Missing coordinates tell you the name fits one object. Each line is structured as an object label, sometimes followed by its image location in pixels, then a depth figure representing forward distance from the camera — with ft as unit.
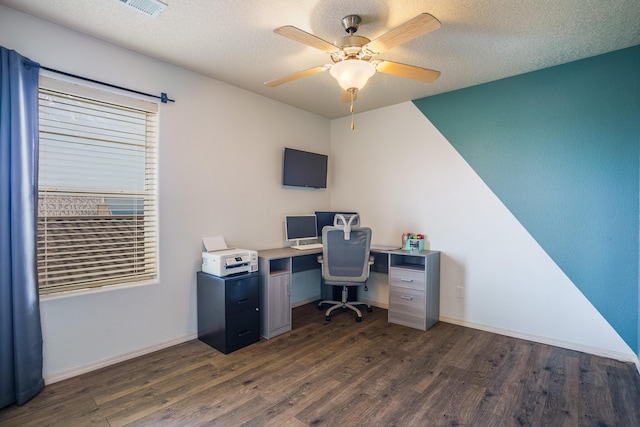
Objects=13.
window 7.70
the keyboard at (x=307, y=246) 12.84
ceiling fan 6.19
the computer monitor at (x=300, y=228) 12.94
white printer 9.49
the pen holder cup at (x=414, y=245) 12.16
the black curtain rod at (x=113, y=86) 7.62
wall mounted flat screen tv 13.17
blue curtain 6.67
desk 10.43
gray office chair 11.57
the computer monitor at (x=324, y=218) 14.05
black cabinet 9.25
